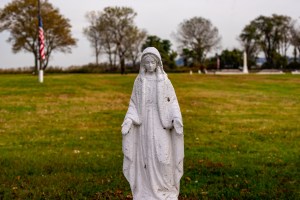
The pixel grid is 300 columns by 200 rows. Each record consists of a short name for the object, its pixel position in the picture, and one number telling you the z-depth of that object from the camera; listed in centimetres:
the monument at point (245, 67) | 7602
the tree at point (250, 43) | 9081
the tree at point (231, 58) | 9131
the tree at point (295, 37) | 8788
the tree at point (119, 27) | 6988
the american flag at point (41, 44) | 3322
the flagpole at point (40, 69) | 3338
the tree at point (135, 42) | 7012
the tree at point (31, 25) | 6275
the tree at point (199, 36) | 8725
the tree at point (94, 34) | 7566
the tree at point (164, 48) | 7878
